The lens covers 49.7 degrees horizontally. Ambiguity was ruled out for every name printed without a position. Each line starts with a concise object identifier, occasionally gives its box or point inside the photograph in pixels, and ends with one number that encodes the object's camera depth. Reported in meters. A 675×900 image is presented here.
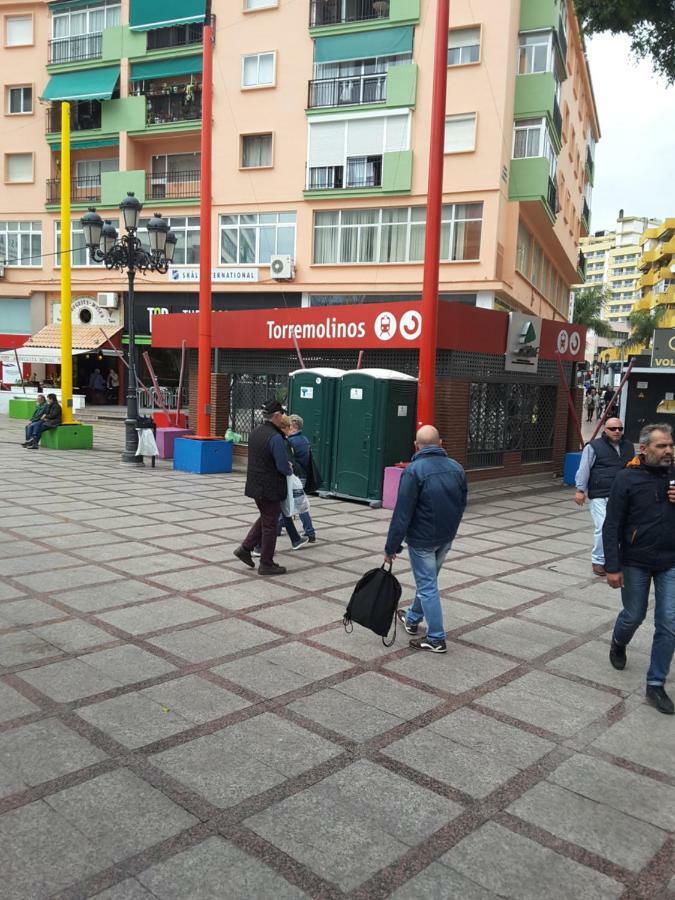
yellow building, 73.88
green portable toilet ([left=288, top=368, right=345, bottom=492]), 12.32
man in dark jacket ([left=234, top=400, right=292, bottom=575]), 7.16
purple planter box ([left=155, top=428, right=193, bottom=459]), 17.06
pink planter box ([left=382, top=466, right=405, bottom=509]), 11.52
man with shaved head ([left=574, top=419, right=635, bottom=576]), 7.71
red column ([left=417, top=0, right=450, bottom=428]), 10.59
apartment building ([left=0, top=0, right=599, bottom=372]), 24.08
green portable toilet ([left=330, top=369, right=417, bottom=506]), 11.71
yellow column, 17.39
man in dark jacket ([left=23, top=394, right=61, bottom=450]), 18.42
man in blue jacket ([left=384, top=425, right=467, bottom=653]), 5.29
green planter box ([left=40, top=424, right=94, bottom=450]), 18.55
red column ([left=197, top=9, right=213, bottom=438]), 13.85
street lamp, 15.77
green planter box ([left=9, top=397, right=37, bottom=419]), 25.91
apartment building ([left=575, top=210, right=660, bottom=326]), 142.50
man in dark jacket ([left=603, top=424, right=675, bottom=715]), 4.59
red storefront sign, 12.30
